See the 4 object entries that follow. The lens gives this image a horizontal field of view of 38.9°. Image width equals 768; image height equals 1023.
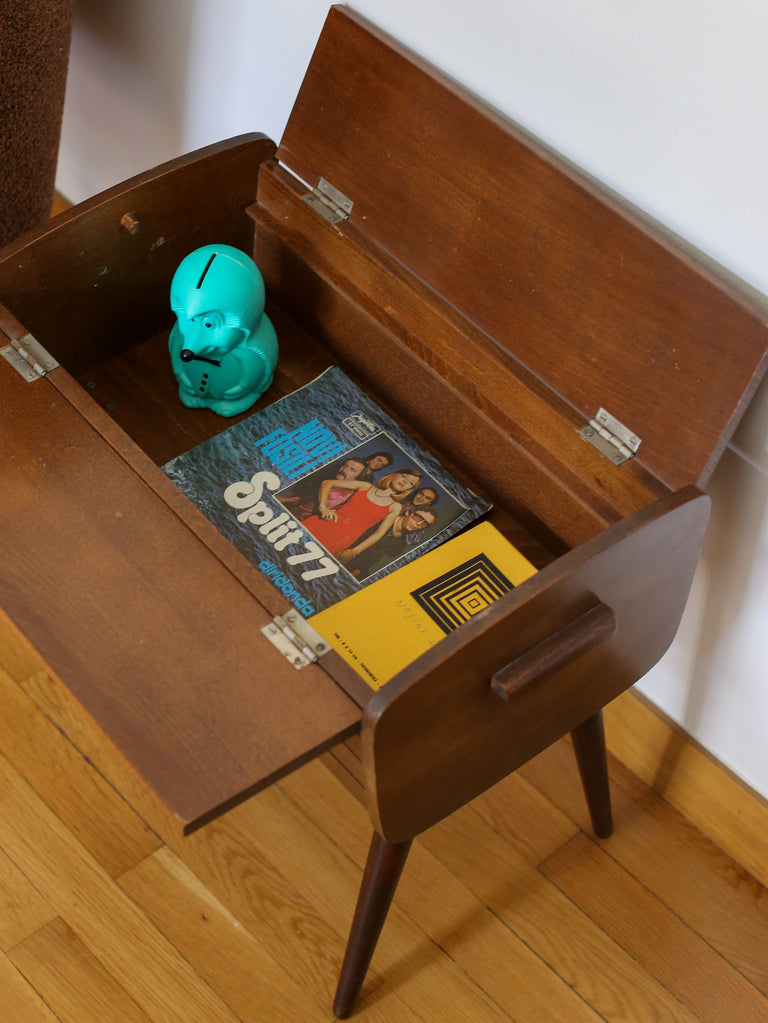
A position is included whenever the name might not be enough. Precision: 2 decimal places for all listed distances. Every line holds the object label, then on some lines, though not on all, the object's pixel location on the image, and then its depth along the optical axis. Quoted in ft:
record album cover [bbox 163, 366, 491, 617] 3.34
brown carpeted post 3.85
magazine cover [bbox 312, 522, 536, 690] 3.08
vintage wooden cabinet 2.62
